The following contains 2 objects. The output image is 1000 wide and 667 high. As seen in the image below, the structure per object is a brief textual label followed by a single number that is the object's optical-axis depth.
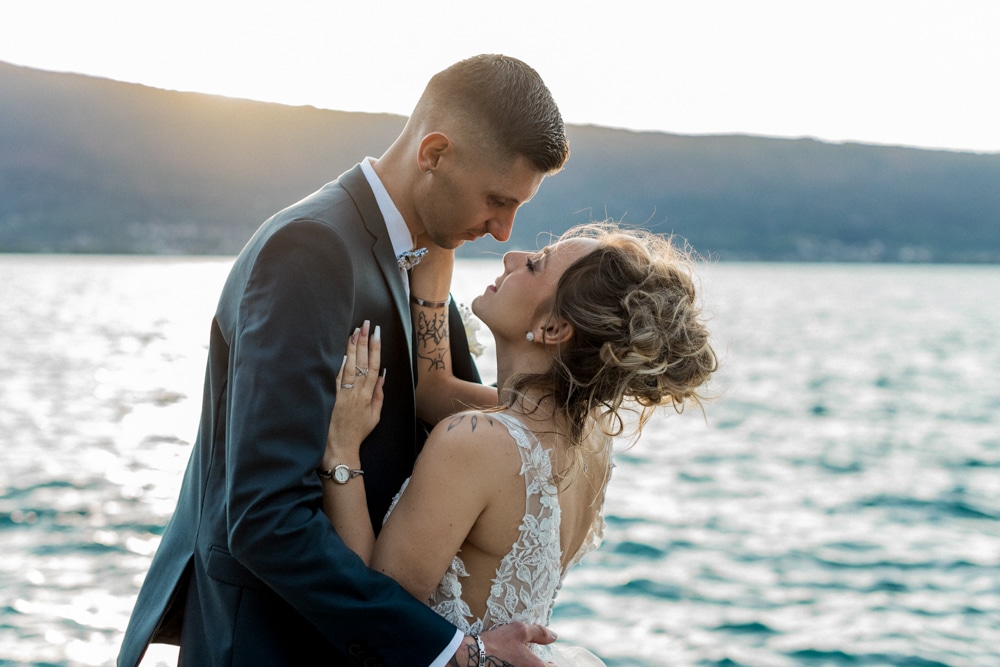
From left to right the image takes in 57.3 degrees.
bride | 2.04
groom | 1.78
